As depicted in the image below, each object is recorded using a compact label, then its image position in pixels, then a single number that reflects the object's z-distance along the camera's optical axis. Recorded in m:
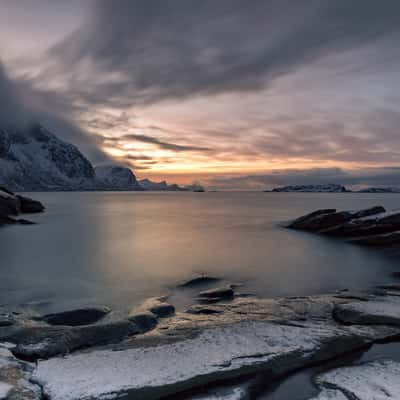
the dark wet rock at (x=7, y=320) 9.34
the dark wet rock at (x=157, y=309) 10.69
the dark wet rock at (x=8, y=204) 38.99
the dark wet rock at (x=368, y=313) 9.39
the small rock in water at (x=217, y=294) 12.40
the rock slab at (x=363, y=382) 6.17
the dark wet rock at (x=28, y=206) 51.59
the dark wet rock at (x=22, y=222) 37.41
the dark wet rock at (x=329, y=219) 28.27
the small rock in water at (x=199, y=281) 14.70
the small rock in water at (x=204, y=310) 10.74
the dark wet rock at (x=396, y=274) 16.09
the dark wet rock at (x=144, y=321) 9.36
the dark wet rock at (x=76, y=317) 9.94
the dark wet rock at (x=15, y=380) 5.86
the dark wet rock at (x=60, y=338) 7.74
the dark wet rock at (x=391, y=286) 13.67
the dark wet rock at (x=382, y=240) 22.61
